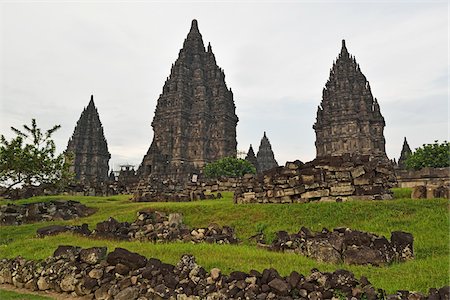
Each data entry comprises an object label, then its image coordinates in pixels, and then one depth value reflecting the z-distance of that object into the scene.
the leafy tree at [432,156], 38.47
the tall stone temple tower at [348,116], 63.09
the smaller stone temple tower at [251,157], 66.07
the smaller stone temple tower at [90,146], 77.62
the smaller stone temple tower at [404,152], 61.06
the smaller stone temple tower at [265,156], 87.19
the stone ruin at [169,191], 24.33
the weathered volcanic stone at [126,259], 8.34
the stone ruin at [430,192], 14.05
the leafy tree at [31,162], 22.64
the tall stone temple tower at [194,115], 68.94
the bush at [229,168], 54.59
